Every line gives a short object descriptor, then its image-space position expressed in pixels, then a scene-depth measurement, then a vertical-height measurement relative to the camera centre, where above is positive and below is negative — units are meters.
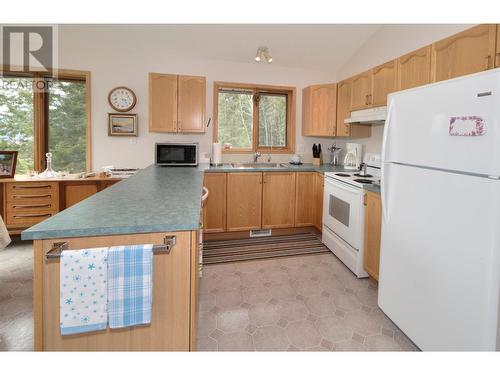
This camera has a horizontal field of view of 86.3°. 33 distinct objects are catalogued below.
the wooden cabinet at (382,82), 2.61 +0.90
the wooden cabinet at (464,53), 1.72 +0.84
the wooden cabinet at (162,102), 3.39 +0.83
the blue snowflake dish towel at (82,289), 1.02 -0.48
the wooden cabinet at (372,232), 2.23 -0.54
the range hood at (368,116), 2.63 +0.59
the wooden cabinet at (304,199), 3.58 -0.40
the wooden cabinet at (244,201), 3.38 -0.42
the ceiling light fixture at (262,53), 3.20 +1.50
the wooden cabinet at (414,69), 2.18 +0.89
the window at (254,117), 4.00 +0.78
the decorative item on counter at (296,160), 4.02 +0.13
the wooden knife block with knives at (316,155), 4.06 +0.22
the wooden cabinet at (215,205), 3.32 -0.47
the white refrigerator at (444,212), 1.19 -0.22
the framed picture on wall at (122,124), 3.60 +0.56
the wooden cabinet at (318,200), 3.43 -0.40
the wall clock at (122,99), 3.58 +0.90
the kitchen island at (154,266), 1.06 -0.42
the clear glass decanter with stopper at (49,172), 3.33 -0.10
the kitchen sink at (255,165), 3.71 +0.04
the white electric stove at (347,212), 2.52 -0.44
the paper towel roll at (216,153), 3.73 +0.20
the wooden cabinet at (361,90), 2.98 +0.93
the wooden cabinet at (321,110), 3.71 +0.85
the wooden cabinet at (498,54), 1.67 +0.74
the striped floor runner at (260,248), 2.99 -0.97
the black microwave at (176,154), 3.46 +0.16
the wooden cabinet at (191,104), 3.47 +0.83
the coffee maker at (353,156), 3.60 +0.19
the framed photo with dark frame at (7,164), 3.18 +0.00
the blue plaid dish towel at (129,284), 1.05 -0.47
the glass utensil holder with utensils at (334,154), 4.16 +0.25
